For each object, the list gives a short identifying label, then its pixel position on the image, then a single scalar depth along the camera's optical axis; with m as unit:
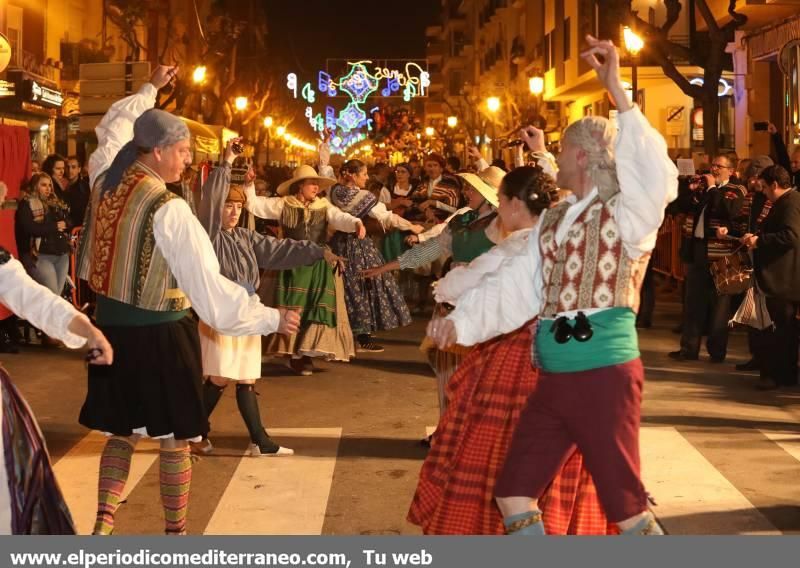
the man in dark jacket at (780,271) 10.48
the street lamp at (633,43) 21.23
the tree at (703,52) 22.25
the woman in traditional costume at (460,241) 7.27
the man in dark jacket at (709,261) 12.27
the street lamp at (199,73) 23.78
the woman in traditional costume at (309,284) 11.77
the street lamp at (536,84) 35.22
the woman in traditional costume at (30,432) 4.09
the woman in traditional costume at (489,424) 4.89
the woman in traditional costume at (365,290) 13.04
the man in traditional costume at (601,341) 4.34
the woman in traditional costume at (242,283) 7.70
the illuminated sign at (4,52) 19.62
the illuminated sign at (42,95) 28.02
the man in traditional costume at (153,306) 5.32
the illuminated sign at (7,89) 23.62
